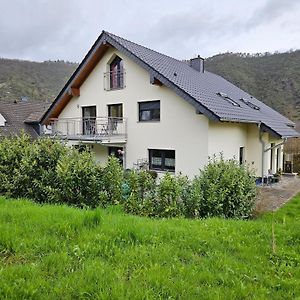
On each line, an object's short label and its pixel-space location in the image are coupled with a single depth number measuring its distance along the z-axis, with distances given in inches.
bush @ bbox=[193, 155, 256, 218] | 285.0
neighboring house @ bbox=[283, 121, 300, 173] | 808.3
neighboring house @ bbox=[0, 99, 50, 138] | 1061.5
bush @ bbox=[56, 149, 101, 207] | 305.9
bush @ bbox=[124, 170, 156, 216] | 276.8
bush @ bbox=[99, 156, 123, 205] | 297.9
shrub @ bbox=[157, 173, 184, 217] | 274.2
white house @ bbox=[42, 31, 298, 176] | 532.4
